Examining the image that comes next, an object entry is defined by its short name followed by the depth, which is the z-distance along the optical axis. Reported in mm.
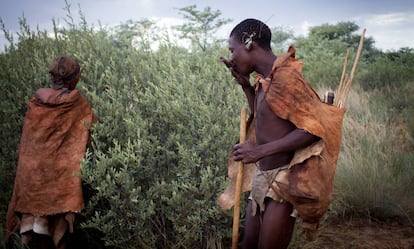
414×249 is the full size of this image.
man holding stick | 2291
